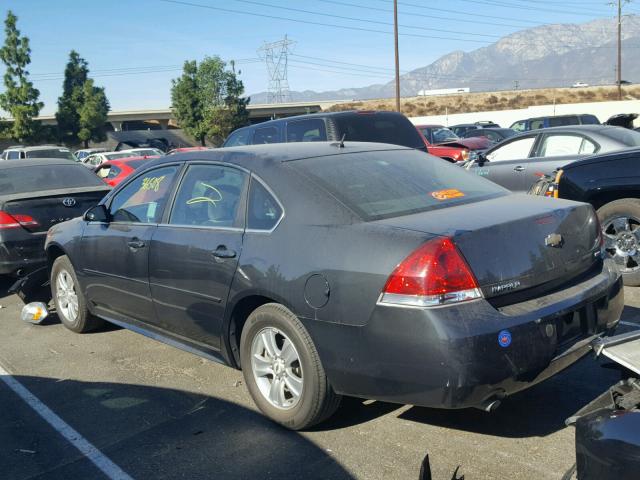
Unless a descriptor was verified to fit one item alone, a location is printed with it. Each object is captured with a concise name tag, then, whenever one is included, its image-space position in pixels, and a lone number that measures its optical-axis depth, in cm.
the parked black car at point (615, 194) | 646
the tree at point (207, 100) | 5884
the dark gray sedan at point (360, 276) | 312
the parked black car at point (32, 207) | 729
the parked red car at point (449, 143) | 1482
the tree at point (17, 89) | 4419
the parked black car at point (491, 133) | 2408
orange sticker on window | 399
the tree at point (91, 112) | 5341
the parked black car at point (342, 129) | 901
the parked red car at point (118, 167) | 1353
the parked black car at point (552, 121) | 2083
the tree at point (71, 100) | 5331
